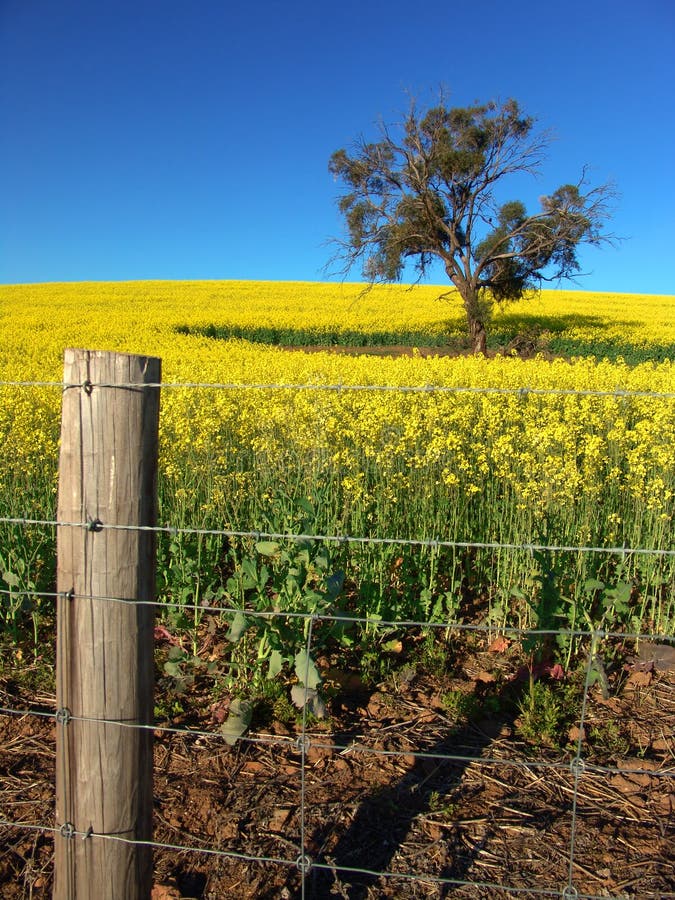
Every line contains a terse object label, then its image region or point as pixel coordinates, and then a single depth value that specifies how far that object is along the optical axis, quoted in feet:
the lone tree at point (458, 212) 80.84
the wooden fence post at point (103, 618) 5.74
